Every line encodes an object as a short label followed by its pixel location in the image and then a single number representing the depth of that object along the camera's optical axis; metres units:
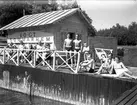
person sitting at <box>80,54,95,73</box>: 8.69
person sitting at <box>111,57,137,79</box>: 7.54
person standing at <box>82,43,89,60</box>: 10.06
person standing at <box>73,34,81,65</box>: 9.84
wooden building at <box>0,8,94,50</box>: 13.13
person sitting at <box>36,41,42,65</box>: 10.34
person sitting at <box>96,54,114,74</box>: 8.33
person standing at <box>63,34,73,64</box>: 9.84
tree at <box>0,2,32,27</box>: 30.75
